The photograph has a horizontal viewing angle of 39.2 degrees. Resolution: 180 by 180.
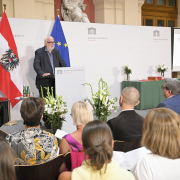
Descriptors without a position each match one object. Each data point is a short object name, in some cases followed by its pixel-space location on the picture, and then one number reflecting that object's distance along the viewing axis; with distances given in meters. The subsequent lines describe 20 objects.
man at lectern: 5.38
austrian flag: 5.40
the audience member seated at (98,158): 1.25
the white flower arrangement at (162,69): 7.85
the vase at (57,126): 2.87
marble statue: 8.01
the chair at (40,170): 1.58
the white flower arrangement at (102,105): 3.01
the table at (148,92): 7.00
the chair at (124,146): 1.97
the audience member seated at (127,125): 2.29
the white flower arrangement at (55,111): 2.77
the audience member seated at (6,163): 1.05
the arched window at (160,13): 10.38
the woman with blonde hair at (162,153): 1.37
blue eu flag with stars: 6.19
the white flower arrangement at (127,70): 7.28
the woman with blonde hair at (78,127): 1.96
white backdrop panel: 5.98
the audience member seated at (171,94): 3.06
